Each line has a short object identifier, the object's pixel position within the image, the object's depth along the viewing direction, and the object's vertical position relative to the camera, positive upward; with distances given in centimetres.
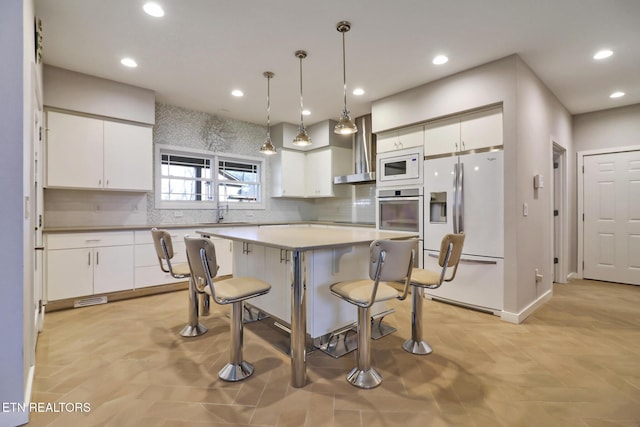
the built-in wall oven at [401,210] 369 +6
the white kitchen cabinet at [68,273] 315 -63
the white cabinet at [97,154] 329 +75
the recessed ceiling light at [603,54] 288 +159
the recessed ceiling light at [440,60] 300 +160
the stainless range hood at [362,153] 480 +102
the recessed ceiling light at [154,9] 226 +162
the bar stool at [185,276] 241 -53
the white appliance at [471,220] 304 -7
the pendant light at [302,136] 295 +79
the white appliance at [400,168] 371 +61
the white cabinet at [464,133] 307 +91
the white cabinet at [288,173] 543 +78
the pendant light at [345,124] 254 +81
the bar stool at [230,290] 178 -49
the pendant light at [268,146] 331 +77
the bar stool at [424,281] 208 -50
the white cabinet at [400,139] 373 +101
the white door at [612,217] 427 -6
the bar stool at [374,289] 169 -49
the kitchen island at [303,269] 180 -44
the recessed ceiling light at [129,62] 310 +164
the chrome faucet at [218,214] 498 +2
